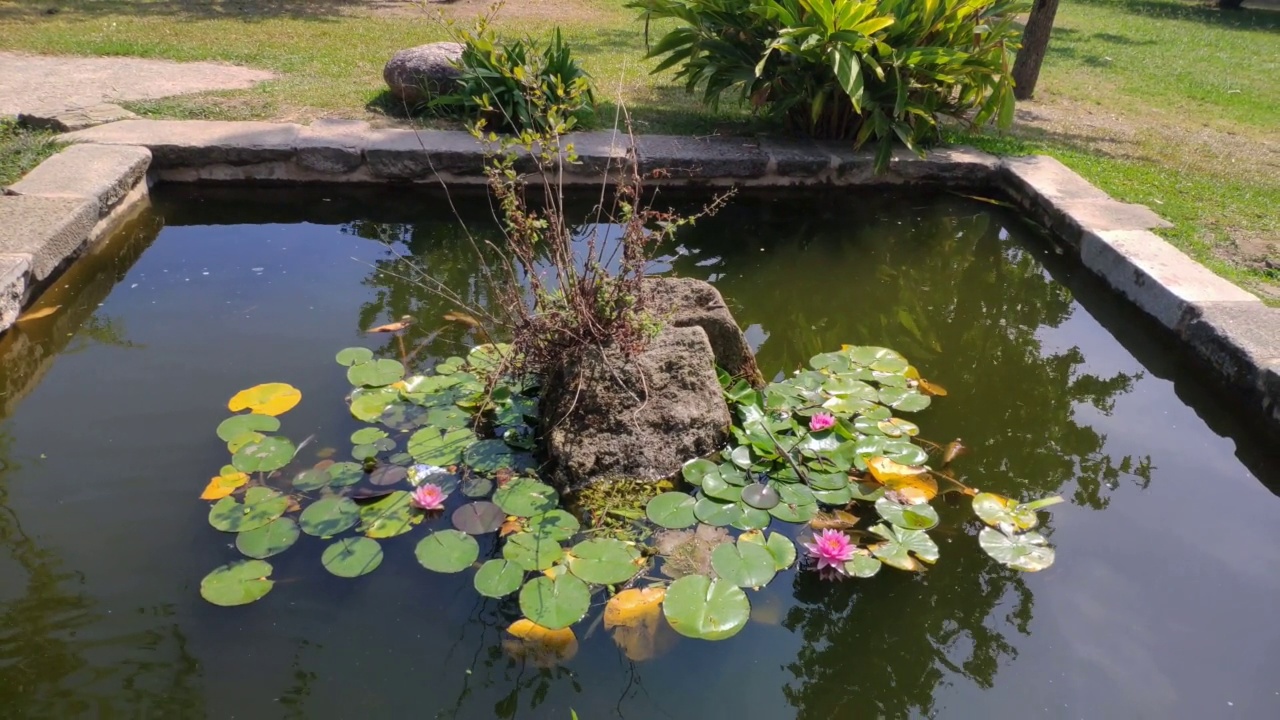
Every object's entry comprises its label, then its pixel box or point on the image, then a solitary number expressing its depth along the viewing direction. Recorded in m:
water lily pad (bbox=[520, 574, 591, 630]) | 2.09
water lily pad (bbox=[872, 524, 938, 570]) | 2.34
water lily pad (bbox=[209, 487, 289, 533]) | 2.35
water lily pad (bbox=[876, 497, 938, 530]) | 2.47
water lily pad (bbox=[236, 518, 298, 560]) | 2.27
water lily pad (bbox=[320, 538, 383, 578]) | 2.23
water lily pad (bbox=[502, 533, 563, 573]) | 2.25
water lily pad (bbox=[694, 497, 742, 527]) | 2.47
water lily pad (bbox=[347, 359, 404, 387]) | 3.01
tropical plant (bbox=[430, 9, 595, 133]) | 4.93
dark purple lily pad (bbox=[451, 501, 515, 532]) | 2.40
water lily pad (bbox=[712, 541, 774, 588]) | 2.26
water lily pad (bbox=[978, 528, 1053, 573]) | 2.37
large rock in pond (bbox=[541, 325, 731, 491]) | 2.61
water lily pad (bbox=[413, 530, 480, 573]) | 2.24
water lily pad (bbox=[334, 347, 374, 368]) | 3.11
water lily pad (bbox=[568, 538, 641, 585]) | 2.22
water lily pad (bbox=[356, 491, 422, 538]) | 2.37
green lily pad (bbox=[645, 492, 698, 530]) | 2.45
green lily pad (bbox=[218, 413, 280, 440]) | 2.71
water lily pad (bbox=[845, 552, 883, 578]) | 2.29
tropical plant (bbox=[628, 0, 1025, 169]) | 4.54
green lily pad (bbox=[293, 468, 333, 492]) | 2.53
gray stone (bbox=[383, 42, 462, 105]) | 5.25
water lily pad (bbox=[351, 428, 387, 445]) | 2.72
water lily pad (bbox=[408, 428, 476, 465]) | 2.67
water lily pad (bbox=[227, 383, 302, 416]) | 2.86
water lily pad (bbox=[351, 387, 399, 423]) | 2.85
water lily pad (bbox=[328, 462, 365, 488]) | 2.55
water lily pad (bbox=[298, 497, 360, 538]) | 2.36
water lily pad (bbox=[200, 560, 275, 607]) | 2.12
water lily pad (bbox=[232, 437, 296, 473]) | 2.58
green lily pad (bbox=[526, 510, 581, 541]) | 2.37
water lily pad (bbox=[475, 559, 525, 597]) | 2.17
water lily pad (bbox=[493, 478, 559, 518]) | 2.46
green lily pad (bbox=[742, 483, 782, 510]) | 2.54
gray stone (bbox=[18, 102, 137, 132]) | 4.74
